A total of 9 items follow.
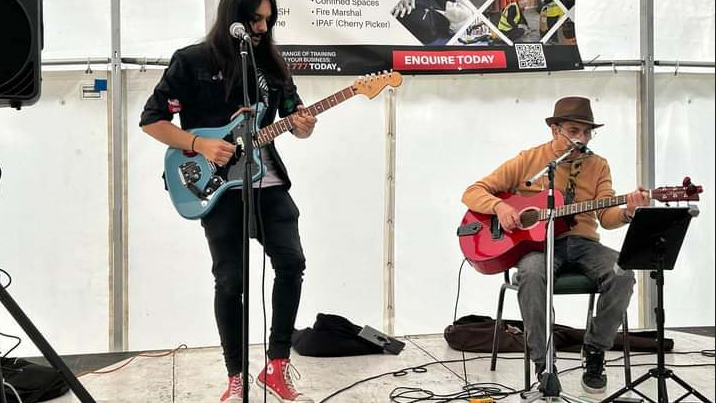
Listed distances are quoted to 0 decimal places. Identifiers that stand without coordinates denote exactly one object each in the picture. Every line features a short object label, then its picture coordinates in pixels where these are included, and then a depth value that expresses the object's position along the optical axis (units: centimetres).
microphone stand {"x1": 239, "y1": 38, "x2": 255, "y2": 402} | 211
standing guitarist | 280
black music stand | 243
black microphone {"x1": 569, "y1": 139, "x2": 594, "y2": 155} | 276
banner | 412
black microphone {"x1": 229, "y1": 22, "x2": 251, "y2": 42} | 223
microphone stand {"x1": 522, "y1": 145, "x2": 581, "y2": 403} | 256
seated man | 303
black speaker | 159
